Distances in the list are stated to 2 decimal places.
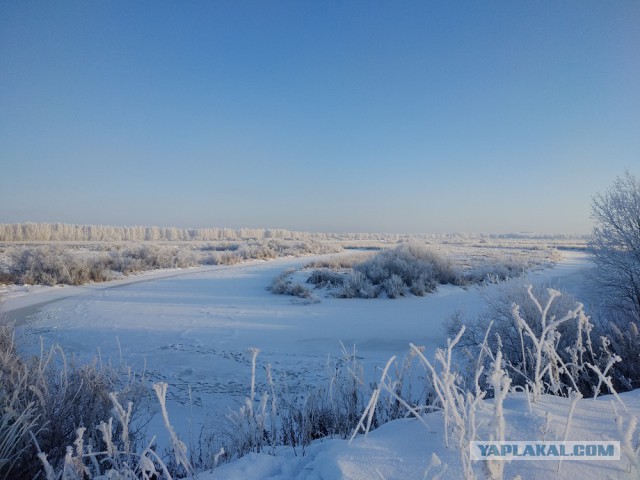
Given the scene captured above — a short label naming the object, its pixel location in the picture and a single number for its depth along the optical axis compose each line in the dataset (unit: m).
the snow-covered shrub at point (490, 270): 15.62
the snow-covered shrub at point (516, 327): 4.20
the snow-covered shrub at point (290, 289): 12.12
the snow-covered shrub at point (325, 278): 13.93
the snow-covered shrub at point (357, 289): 12.24
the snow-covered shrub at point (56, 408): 2.46
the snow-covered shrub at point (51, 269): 14.49
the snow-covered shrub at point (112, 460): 1.54
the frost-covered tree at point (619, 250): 6.36
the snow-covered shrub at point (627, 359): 3.73
